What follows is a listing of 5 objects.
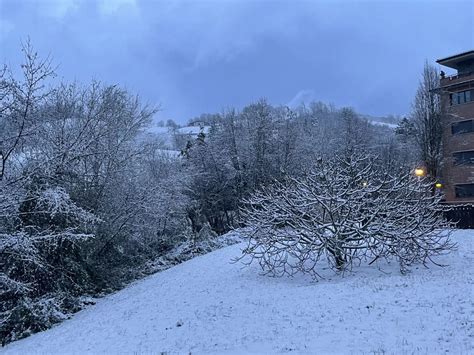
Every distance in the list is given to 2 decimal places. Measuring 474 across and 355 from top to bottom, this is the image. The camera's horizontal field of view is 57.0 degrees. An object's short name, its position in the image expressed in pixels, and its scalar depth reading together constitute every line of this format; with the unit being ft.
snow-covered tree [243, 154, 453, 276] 47.60
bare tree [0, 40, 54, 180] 48.60
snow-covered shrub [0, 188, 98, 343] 47.32
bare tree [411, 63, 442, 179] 99.04
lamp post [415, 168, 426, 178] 79.90
